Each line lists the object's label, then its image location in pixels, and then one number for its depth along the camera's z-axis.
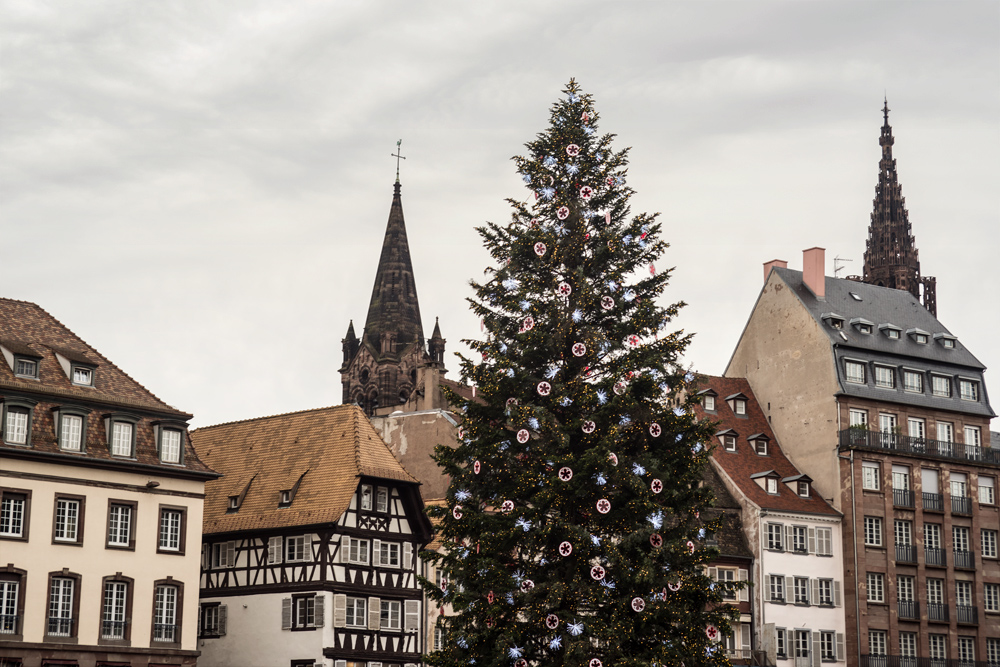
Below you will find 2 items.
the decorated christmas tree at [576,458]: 34.03
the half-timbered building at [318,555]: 54.44
